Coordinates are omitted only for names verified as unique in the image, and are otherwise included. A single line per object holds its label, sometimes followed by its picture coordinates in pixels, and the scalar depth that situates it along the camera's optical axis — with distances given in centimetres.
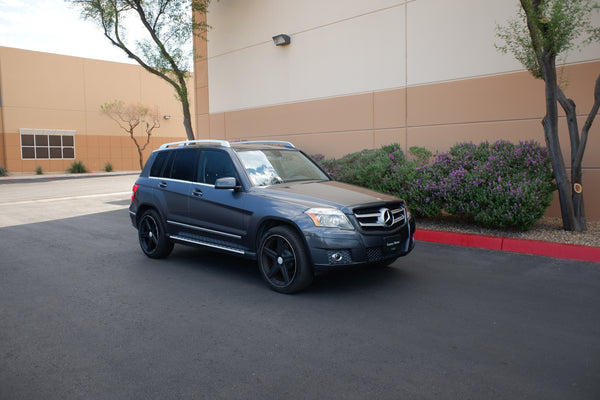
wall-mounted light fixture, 1426
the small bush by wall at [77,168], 3534
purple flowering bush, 788
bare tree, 3753
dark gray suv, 527
